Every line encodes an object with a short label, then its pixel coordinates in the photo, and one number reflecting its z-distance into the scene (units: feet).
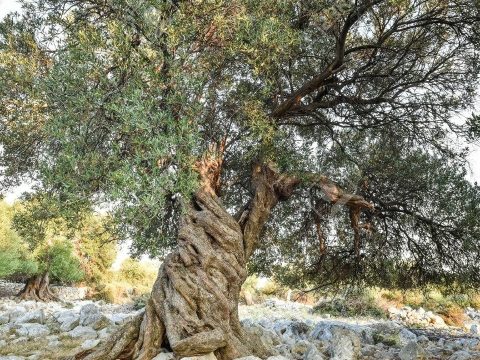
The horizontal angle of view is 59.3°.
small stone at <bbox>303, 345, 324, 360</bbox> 27.63
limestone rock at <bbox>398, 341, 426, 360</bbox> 31.86
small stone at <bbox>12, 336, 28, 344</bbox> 30.14
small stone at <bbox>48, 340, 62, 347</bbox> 29.07
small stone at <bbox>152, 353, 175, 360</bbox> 22.10
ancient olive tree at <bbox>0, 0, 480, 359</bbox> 20.97
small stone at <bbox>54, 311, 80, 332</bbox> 35.04
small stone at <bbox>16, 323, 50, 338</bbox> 32.86
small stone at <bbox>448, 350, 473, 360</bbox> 30.96
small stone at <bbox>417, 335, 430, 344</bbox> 44.35
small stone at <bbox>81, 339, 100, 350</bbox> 27.83
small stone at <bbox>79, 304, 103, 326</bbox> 36.18
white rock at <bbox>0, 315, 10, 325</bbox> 37.47
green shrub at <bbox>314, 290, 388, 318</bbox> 87.45
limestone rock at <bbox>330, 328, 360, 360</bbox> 28.86
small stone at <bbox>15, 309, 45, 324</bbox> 37.55
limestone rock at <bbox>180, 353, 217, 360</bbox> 21.17
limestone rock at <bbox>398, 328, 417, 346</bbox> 45.34
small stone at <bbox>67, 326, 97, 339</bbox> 32.30
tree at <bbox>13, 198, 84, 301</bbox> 84.17
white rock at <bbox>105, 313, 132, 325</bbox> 37.16
